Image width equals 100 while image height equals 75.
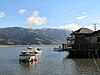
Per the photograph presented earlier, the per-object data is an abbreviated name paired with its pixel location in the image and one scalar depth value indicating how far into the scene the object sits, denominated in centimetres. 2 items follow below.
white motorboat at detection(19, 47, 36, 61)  2376
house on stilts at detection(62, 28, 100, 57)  2693
